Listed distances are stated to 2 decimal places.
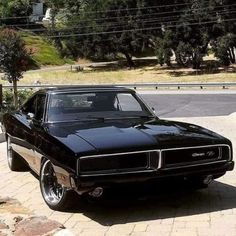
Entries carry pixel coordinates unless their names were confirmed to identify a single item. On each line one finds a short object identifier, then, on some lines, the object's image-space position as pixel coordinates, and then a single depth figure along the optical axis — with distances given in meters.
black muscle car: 5.65
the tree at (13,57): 18.94
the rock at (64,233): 5.01
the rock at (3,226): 5.53
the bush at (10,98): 16.98
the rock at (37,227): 5.17
